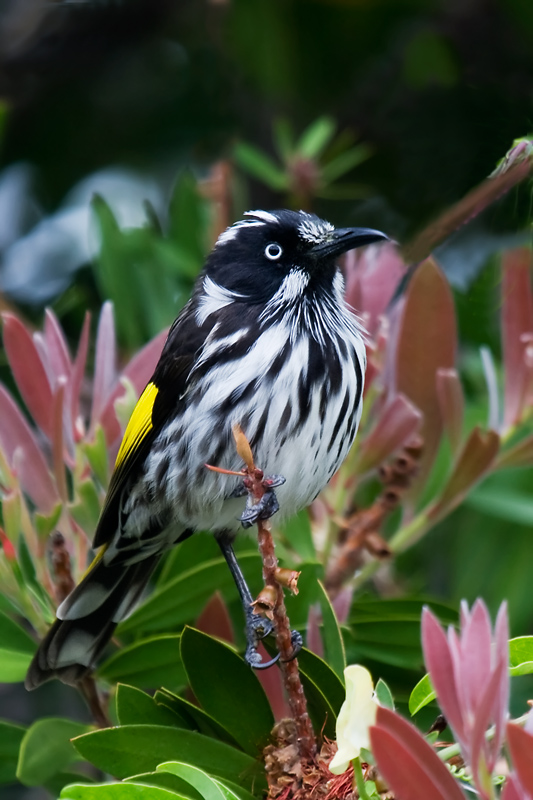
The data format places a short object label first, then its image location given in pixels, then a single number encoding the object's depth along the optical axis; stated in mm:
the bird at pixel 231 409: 4488
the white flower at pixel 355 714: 2596
